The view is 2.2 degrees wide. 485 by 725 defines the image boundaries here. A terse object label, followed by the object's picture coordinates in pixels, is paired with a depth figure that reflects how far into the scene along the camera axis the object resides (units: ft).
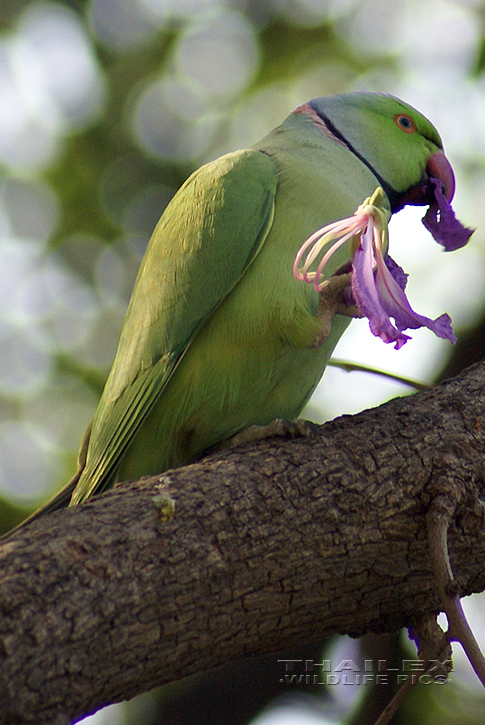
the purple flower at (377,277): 13.23
